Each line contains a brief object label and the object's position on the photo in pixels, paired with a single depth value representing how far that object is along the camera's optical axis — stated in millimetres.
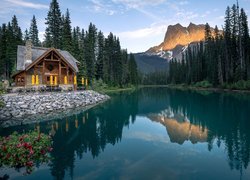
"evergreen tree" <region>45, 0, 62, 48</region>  55219
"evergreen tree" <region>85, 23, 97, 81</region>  63375
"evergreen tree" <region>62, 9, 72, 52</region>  50309
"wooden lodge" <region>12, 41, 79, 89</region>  36531
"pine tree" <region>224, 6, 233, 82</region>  61344
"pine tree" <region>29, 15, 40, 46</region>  79369
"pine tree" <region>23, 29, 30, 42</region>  81475
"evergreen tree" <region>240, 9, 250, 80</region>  59438
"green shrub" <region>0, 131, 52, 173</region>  10031
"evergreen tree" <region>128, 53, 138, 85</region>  103012
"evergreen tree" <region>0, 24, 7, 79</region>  56156
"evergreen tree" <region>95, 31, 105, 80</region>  73500
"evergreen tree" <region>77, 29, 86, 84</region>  50009
